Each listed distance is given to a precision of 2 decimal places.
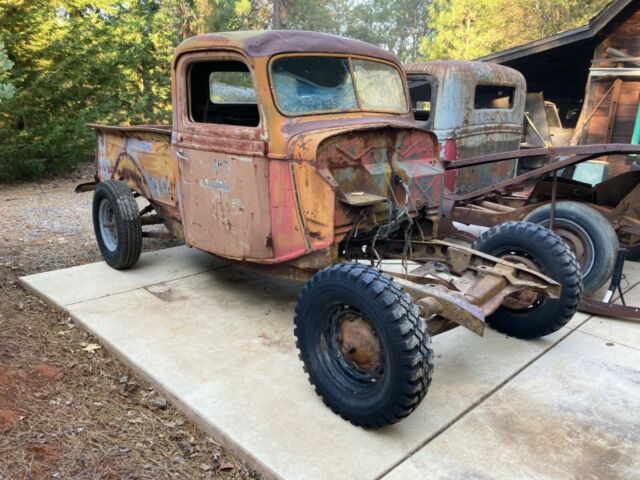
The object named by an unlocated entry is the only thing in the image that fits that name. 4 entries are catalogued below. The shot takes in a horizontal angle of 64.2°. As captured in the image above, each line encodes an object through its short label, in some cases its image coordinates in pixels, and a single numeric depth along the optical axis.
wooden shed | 7.90
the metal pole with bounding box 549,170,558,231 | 4.14
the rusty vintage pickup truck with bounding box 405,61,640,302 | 4.17
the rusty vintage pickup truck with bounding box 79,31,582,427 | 2.54
